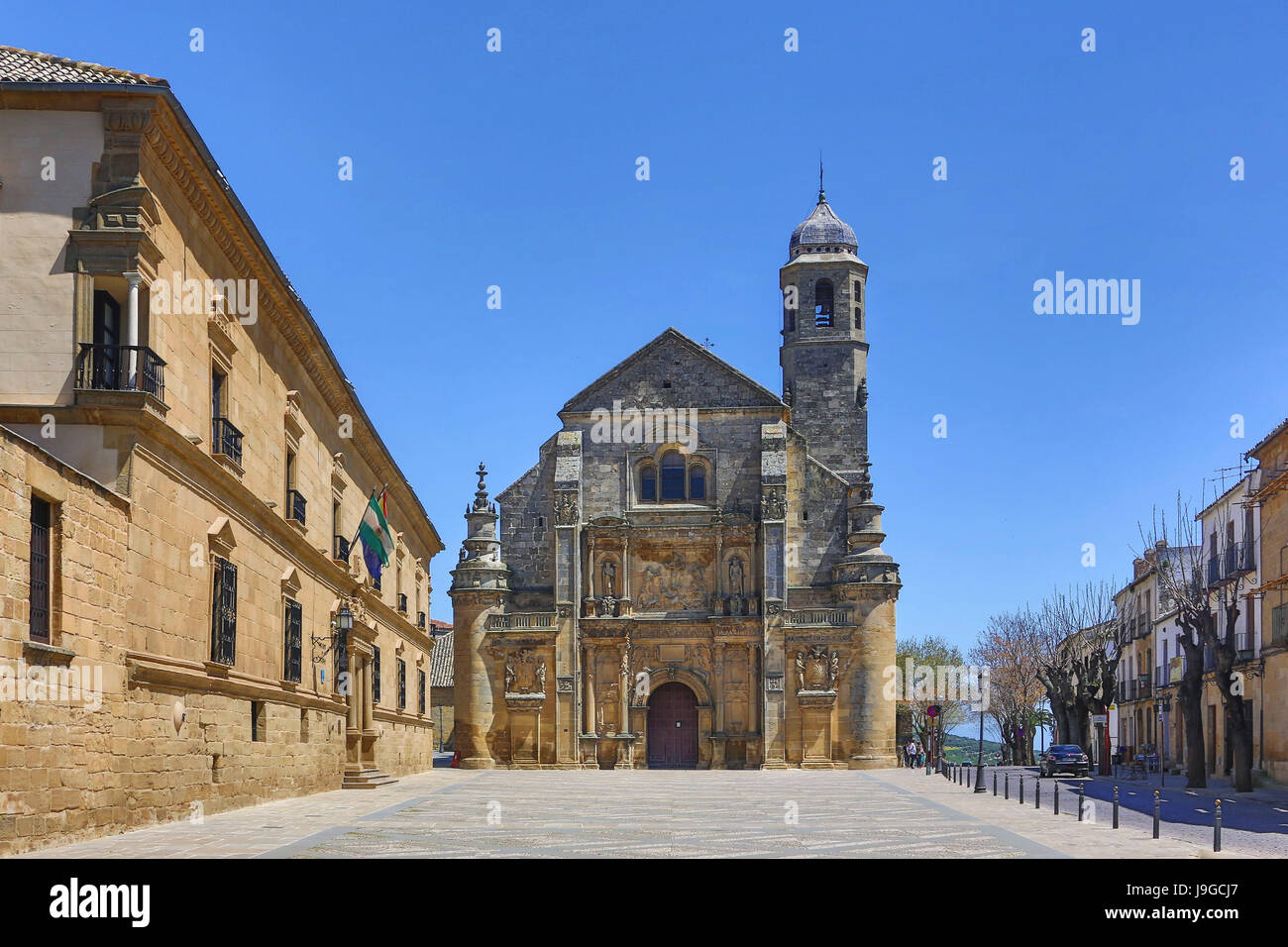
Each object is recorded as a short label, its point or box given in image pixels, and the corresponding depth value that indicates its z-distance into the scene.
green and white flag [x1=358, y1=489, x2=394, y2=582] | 34.94
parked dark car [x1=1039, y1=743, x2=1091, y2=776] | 47.19
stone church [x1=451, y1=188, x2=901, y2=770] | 53.22
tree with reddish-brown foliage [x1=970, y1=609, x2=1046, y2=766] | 81.94
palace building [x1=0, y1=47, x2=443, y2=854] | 15.91
